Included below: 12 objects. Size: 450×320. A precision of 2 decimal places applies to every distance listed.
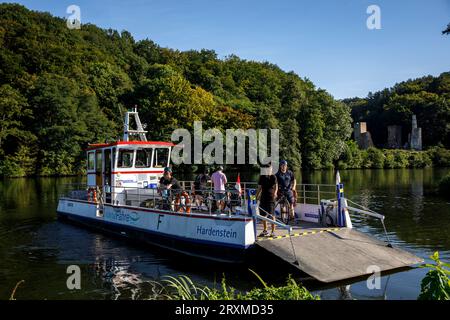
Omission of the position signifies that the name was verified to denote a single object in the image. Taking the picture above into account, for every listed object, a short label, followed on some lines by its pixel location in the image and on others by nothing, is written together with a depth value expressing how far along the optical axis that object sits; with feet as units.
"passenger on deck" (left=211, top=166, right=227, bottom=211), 50.52
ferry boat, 39.55
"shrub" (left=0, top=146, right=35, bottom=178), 199.41
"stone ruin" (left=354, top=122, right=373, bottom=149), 356.63
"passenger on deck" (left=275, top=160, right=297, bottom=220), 46.73
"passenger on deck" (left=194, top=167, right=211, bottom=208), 56.75
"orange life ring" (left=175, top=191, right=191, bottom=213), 51.01
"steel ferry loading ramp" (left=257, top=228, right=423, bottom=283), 36.29
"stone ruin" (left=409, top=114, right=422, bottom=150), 334.44
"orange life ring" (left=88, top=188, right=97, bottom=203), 69.41
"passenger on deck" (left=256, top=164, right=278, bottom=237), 42.57
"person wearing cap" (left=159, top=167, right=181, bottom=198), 53.16
